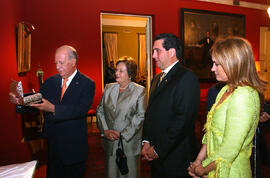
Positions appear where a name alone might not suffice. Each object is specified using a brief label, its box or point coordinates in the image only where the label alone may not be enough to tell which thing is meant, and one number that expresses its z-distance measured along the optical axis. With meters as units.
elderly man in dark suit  2.18
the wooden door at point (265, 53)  8.91
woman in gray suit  2.46
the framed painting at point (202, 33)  7.20
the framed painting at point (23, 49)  3.30
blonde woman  1.30
